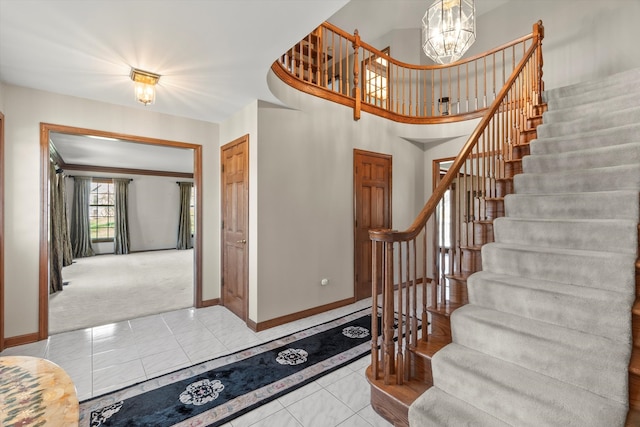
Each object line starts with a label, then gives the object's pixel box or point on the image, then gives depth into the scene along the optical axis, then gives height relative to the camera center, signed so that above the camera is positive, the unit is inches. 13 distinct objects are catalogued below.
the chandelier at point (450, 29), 116.6 +72.3
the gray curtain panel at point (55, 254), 181.6 -27.3
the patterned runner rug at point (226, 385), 74.5 -51.7
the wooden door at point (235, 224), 133.7 -7.1
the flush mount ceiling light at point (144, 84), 101.0 +44.4
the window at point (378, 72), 229.9 +109.0
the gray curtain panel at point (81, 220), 327.0 -10.3
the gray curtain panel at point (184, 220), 394.0 -13.2
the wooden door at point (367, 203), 162.2 +3.5
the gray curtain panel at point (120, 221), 351.3 -12.6
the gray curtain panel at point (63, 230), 241.2 -16.8
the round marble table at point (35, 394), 33.2 -23.2
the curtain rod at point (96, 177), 325.3 +38.7
